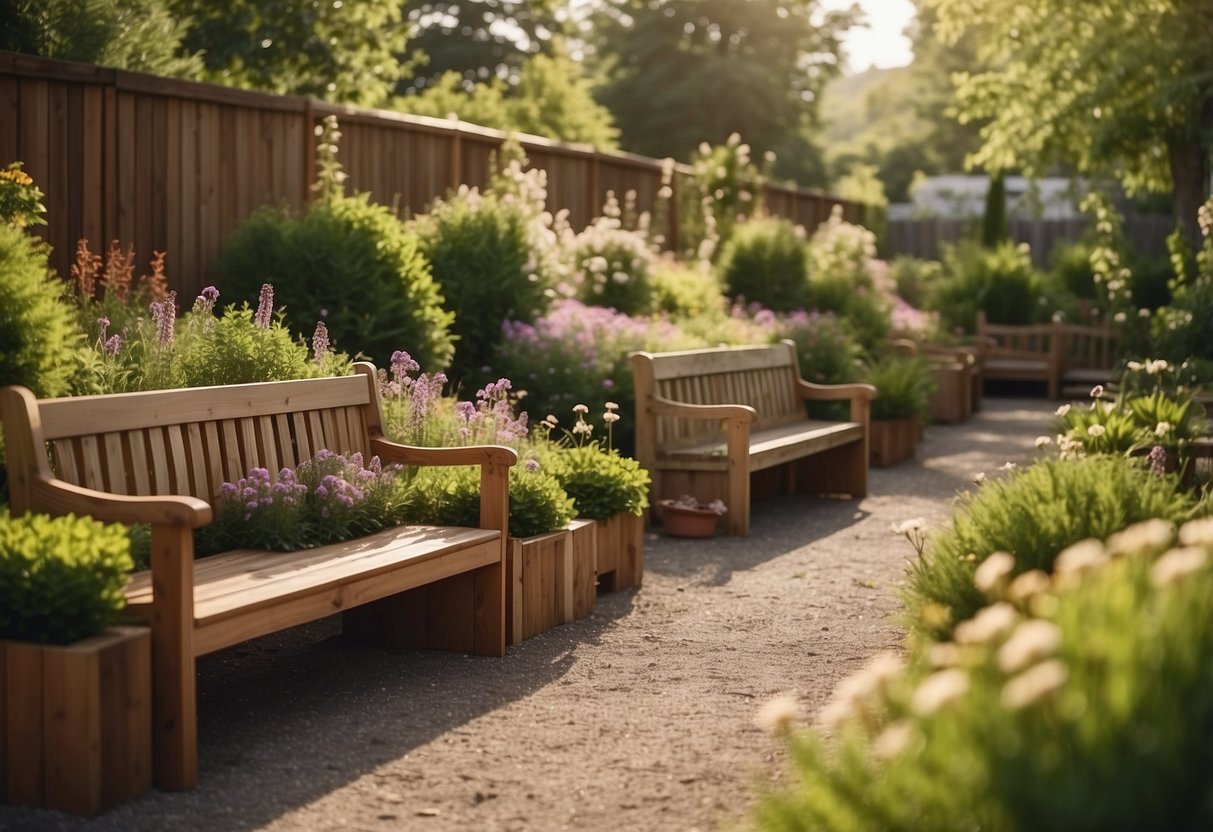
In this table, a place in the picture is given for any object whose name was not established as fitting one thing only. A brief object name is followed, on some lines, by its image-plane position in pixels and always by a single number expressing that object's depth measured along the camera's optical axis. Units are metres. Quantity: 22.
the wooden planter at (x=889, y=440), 12.20
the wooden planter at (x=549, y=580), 6.02
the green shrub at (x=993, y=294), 20.34
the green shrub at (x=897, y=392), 12.27
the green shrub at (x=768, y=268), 15.41
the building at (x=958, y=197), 36.69
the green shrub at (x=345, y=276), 8.71
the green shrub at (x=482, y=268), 10.38
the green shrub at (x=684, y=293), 13.70
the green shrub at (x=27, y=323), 4.94
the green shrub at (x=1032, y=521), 4.98
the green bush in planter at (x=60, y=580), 3.93
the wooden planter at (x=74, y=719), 3.90
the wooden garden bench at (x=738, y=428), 8.86
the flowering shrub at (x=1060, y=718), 2.34
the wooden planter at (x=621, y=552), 7.00
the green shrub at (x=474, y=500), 6.16
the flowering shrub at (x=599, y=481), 6.98
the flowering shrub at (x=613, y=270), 12.67
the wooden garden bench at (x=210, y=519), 4.16
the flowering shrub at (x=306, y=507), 5.32
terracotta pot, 8.71
